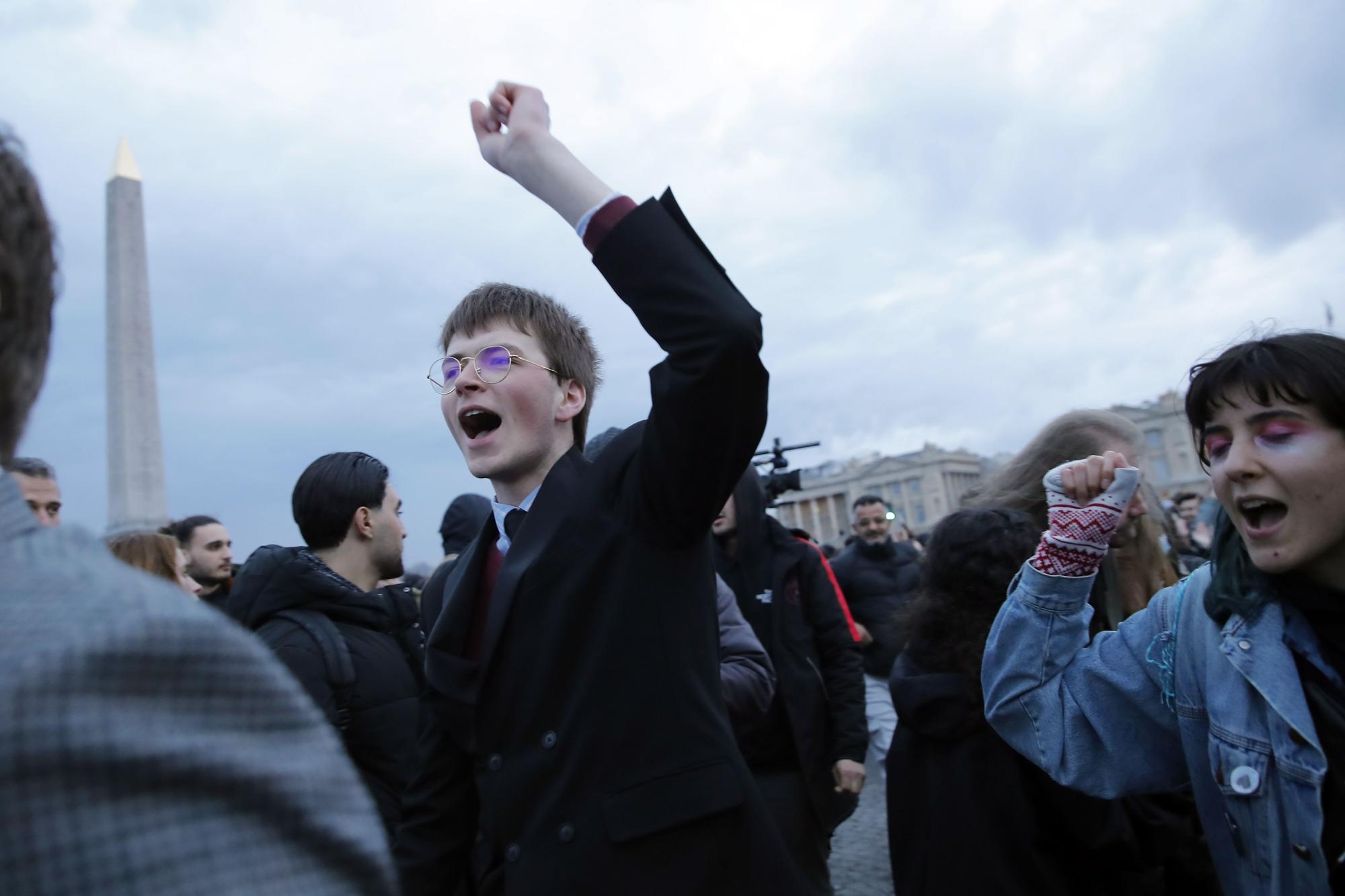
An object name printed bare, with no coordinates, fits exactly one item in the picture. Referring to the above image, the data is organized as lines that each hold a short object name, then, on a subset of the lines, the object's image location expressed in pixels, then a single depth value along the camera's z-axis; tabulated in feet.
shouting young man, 4.73
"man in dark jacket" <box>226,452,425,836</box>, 9.21
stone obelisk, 59.16
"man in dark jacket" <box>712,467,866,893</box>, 13.21
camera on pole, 24.38
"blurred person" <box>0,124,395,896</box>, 1.95
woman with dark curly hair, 8.05
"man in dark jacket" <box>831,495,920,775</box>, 20.94
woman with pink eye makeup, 5.09
